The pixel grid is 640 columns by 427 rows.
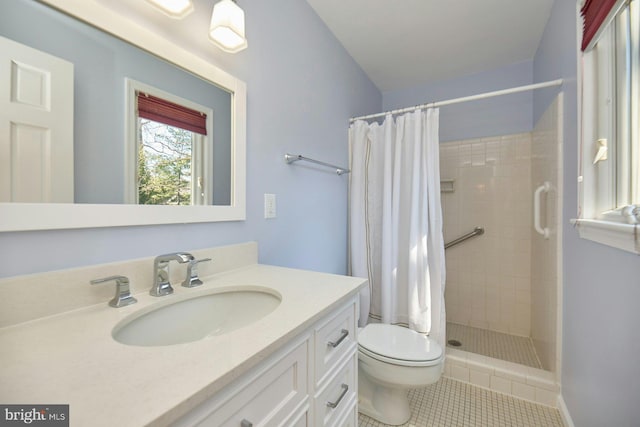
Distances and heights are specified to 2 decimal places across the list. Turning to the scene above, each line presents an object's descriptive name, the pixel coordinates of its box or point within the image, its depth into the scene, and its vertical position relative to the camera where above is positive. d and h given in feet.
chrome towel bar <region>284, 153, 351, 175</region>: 4.73 +1.01
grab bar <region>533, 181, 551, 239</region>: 5.57 +0.04
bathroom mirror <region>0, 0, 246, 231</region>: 2.16 +1.04
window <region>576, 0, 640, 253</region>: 2.92 +1.08
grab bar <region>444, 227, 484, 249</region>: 7.97 -0.72
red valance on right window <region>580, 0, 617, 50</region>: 3.14 +2.47
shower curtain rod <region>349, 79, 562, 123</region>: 4.98 +2.40
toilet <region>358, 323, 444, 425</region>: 4.23 -2.51
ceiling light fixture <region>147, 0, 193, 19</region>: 2.75 +2.16
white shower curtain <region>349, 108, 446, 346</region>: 5.78 -0.19
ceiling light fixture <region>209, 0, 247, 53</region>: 3.15 +2.24
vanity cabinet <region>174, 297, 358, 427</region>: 1.59 -1.31
